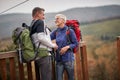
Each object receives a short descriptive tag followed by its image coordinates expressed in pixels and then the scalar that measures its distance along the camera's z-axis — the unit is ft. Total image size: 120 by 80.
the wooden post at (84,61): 13.89
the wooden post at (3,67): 11.63
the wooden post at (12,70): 11.82
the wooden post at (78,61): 13.52
